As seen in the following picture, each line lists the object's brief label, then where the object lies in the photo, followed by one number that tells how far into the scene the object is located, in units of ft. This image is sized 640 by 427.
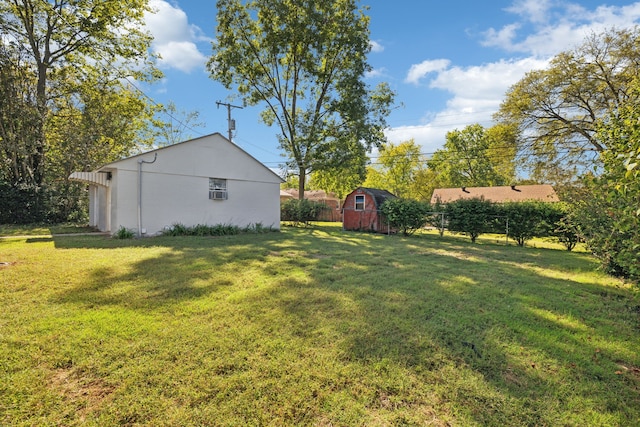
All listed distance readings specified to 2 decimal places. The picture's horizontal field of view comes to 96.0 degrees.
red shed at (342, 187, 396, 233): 54.13
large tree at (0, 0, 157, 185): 49.49
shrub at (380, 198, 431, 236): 46.06
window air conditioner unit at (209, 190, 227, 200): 41.20
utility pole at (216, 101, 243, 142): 67.97
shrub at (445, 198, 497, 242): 40.81
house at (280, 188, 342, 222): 92.23
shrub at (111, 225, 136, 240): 32.76
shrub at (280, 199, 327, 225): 62.95
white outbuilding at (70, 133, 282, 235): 34.76
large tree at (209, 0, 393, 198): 60.29
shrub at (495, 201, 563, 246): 36.91
